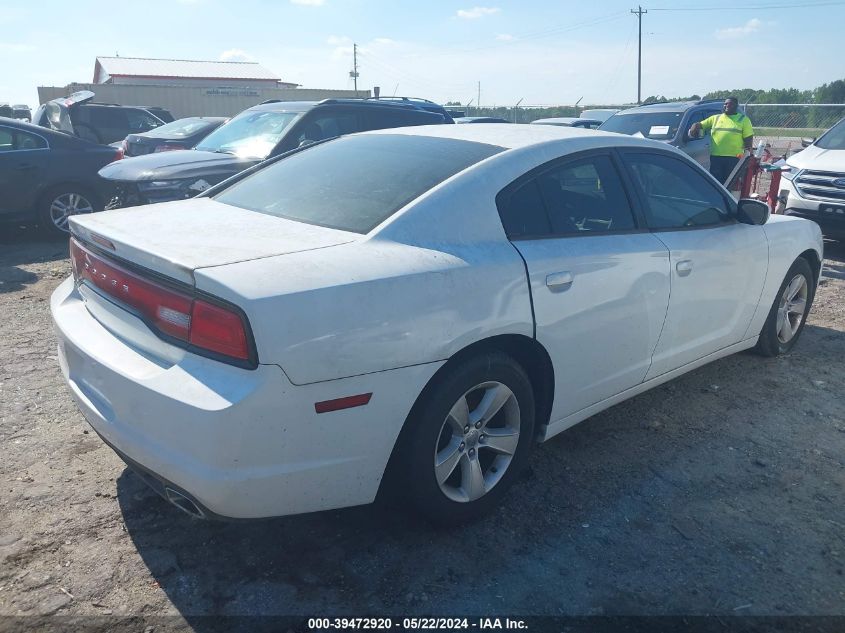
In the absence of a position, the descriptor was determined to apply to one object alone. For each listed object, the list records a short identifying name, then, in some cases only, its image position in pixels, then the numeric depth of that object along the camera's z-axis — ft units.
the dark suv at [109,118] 48.16
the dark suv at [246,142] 23.06
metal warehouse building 111.45
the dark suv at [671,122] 38.27
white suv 26.78
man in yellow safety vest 31.89
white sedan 7.55
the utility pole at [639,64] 150.35
